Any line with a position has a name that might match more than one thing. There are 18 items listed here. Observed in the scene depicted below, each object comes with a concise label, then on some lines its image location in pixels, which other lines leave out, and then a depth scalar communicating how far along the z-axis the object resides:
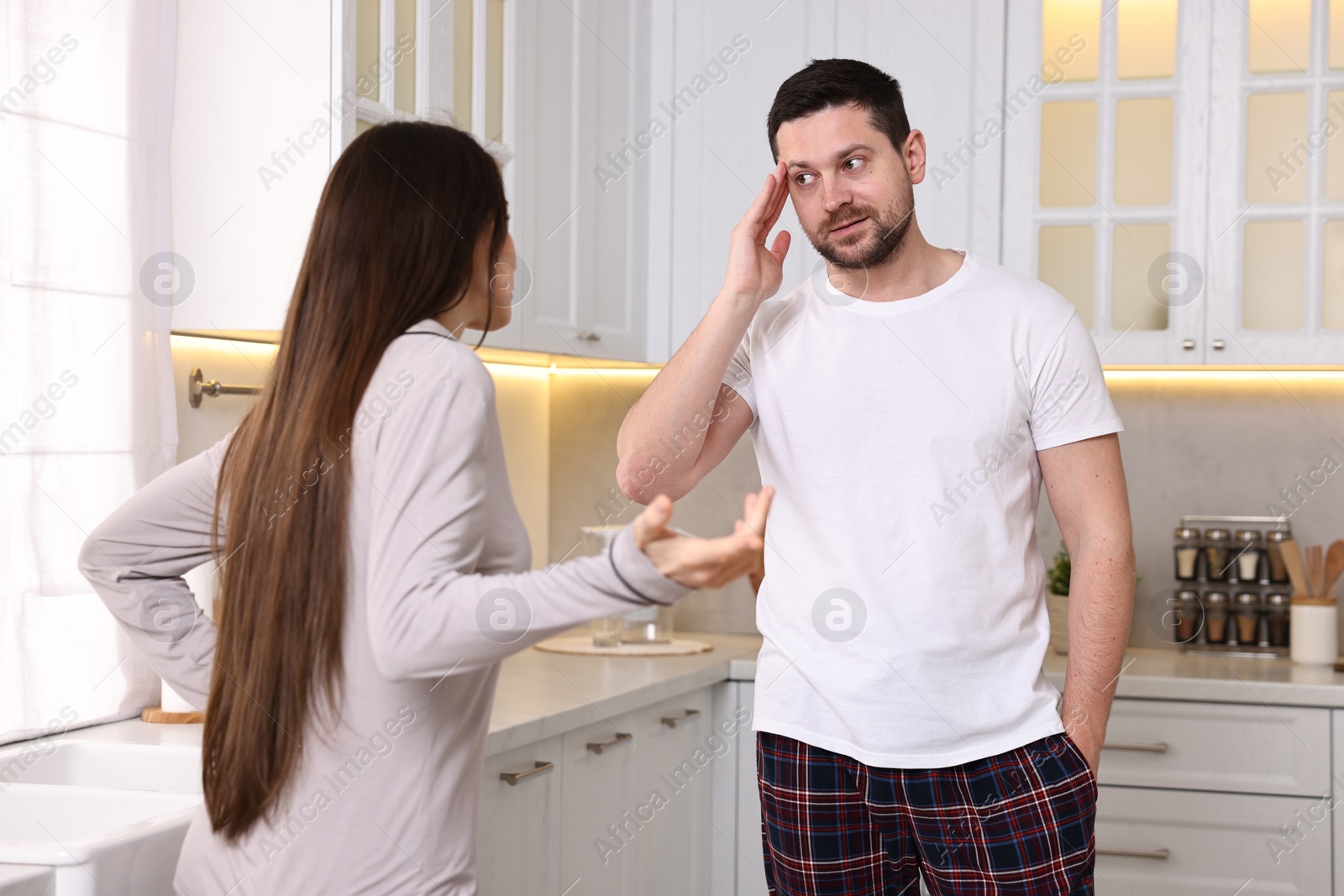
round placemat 2.66
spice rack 2.79
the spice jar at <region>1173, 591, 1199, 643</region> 2.82
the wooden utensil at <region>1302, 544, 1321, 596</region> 2.71
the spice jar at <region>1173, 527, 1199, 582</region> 2.83
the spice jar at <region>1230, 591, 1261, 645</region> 2.78
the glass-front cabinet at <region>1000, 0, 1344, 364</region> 2.59
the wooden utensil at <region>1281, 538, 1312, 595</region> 2.72
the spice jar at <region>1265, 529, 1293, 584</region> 2.79
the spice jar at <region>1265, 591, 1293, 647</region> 2.78
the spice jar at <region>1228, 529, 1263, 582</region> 2.81
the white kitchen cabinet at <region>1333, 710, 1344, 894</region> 2.34
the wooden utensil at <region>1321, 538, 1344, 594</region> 2.69
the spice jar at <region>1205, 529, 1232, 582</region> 2.81
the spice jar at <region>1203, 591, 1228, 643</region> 2.80
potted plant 2.73
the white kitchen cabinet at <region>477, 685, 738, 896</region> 1.84
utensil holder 2.64
